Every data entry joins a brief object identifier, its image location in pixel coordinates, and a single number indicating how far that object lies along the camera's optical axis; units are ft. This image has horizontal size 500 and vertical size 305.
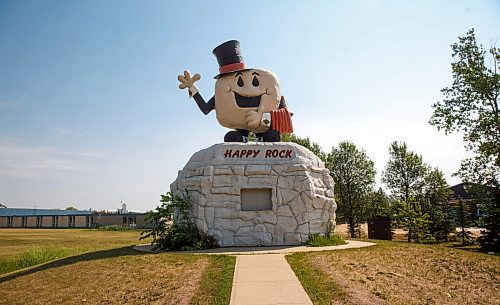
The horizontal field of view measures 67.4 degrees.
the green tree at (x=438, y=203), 90.43
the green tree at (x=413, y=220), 78.54
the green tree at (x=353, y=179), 100.37
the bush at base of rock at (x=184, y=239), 36.83
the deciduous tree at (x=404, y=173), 101.96
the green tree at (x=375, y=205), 101.10
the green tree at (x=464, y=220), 82.42
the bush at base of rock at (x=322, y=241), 38.60
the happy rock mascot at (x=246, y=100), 45.03
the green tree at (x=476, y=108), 59.47
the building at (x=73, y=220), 132.46
